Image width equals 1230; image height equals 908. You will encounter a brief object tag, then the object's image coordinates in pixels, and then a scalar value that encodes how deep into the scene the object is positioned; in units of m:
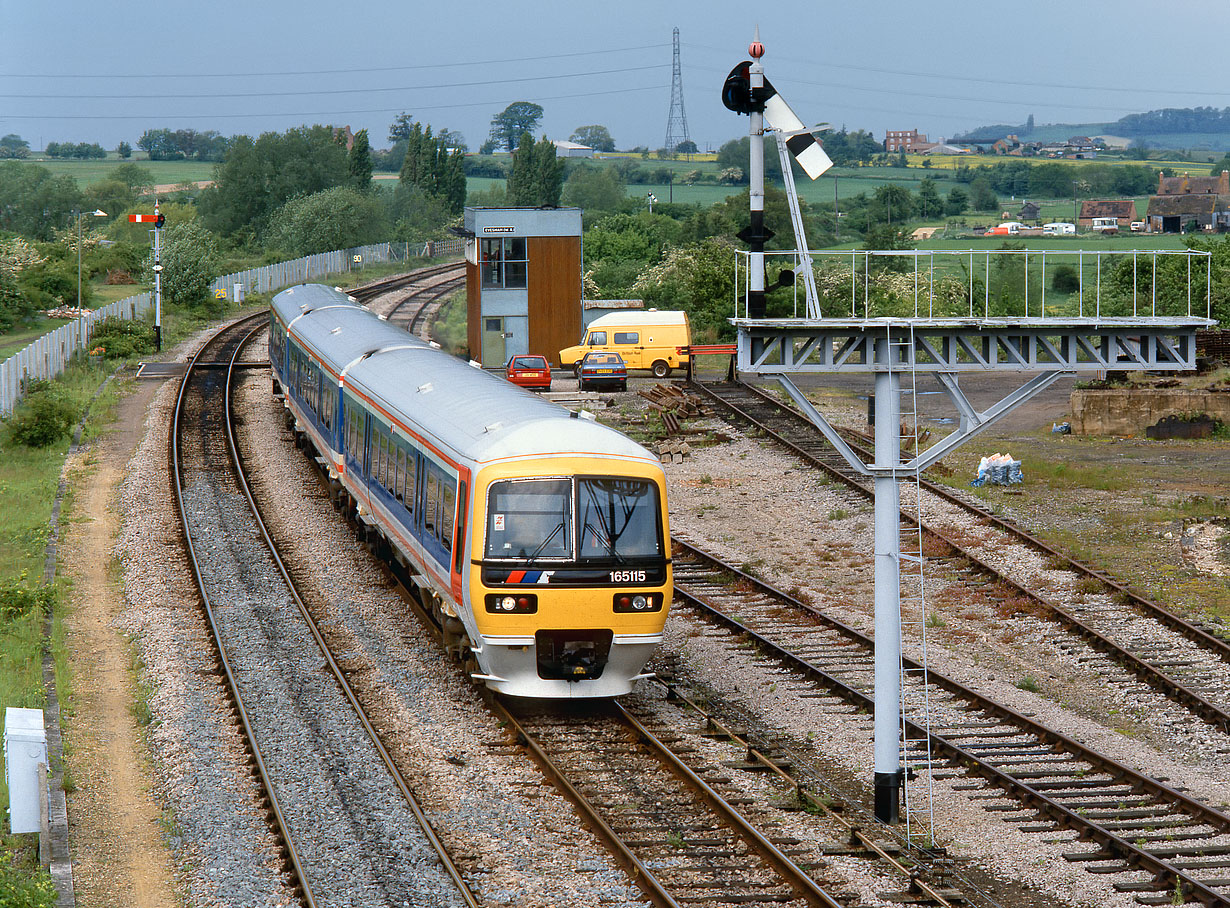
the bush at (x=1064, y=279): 70.86
